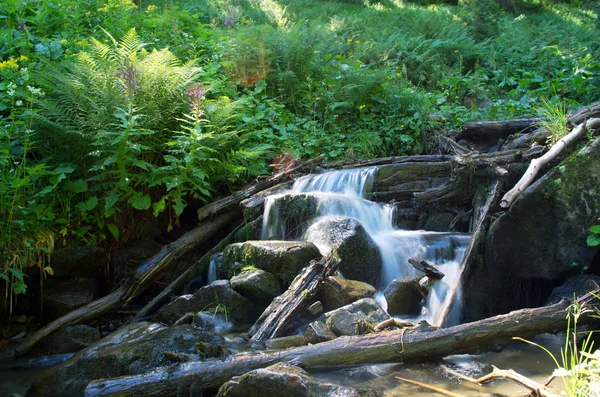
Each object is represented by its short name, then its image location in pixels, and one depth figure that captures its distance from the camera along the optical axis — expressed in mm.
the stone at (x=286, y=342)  4430
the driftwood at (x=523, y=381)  2822
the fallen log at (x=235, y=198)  6801
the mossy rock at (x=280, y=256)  5570
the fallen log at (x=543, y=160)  5219
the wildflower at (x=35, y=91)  5742
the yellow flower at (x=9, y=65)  6477
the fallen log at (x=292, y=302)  4793
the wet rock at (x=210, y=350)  3992
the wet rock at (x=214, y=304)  5441
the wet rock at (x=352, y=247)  5879
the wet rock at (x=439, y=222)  6562
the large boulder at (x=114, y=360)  4191
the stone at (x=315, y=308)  4973
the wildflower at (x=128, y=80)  6148
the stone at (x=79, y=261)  6078
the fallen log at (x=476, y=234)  5012
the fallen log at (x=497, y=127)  7730
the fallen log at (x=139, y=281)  5586
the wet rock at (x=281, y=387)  3270
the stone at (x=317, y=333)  4391
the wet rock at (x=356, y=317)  4449
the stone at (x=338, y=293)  5113
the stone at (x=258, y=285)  5418
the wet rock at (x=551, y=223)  5375
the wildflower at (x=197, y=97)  6371
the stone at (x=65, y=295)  5945
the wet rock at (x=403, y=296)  5293
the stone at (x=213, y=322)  5227
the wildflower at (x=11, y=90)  5596
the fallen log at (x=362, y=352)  3639
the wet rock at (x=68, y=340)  5391
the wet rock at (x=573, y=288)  4945
